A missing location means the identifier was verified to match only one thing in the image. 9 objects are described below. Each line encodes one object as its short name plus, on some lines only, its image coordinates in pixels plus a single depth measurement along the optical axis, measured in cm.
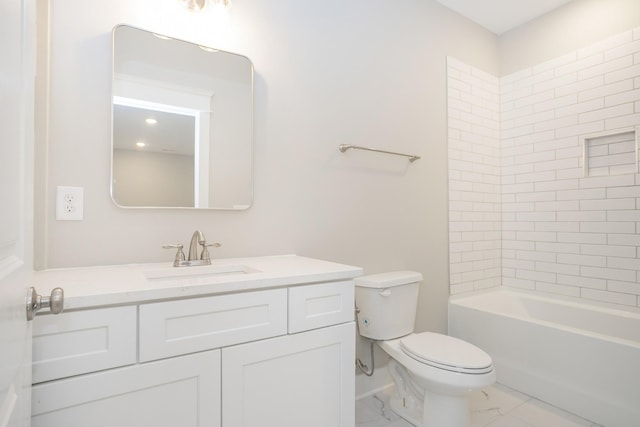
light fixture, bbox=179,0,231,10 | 144
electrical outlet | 123
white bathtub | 175
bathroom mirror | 135
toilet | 149
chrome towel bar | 192
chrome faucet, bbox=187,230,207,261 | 141
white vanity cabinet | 84
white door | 44
